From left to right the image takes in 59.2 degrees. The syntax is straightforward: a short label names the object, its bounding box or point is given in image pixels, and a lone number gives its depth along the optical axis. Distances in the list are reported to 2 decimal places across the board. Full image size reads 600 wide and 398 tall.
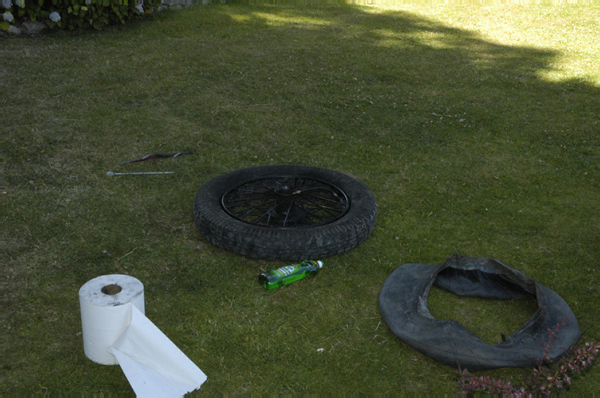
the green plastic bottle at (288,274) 3.18
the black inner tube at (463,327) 2.56
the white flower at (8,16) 7.46
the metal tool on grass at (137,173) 4.52
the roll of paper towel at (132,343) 2.37
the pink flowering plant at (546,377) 2.35
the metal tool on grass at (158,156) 4.79
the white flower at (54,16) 7.74
